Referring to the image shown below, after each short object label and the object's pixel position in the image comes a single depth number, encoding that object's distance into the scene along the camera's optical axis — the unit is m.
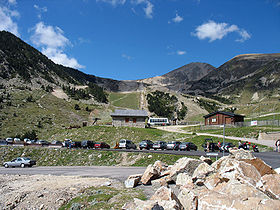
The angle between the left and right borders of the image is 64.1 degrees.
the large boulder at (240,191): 8.00
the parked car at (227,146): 33.45
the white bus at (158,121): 95.35
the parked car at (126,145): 42.47
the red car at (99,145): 42.73
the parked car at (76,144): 43.28
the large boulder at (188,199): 8.83
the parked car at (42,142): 48.19
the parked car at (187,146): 37.19
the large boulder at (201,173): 12.87
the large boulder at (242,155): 12.62
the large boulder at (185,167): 14.93
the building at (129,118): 66.31
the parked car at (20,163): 33.53
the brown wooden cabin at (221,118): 66.75
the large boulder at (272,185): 8.54
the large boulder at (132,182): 15.84
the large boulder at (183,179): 13.18
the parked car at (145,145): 40.88
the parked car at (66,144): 44.56
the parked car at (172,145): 39.34
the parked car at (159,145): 39.78
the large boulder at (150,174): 15.84
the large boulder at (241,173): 9.48
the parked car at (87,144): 43.00
